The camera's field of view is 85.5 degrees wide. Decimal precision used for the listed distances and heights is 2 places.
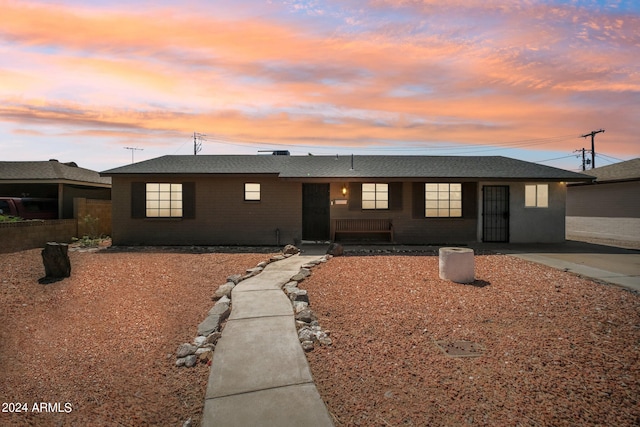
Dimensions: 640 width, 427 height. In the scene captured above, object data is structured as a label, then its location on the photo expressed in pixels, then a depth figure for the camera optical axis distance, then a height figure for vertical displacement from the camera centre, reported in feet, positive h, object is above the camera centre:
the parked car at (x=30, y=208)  44.42 +0.00
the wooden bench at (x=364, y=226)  44.14 -2.29
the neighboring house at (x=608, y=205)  48.70 +0.49
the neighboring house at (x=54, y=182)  49.67 +3.81
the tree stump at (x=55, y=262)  25.20 -3.93
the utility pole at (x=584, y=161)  147.27 +20.20
